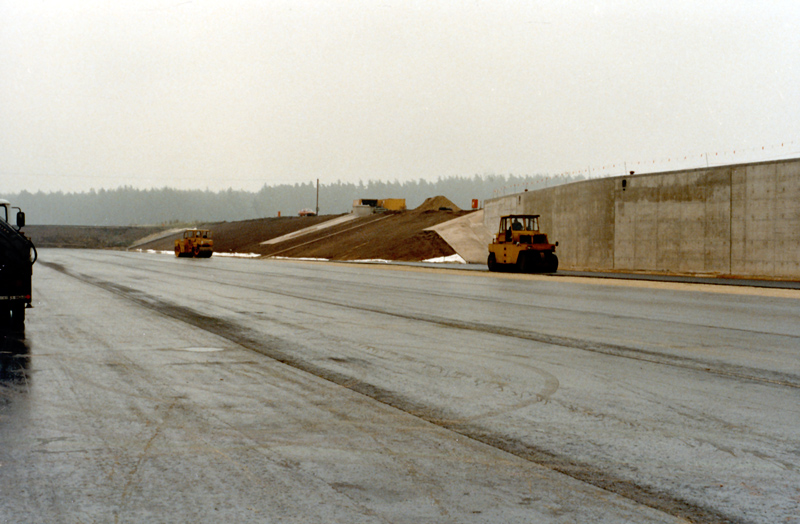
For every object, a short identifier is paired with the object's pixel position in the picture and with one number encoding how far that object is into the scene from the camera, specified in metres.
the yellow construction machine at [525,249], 35.66
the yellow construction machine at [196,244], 63.88
